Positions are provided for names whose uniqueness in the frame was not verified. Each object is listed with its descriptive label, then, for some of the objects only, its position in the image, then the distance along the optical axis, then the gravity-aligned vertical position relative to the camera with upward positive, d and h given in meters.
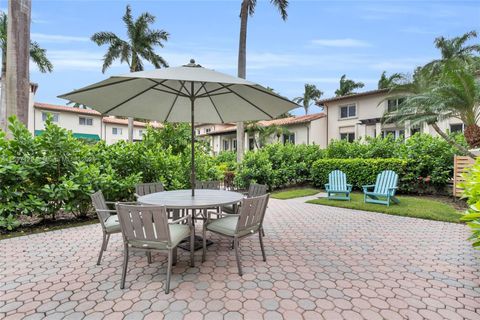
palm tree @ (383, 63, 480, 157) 7.82 +1.82
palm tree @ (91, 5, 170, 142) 23.77 +10.45
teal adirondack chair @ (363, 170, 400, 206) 7.79 -0.95
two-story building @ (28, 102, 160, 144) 27.73 +4.32
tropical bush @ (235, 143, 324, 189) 10.98 -0.32
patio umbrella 3.35 +0.96
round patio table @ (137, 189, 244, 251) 3.51 -0.61
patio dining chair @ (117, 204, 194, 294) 2.86 -0.79
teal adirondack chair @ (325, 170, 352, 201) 8.79 -0.98
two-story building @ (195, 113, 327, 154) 21.44 +2.30
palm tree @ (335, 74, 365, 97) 33.88 +9.21
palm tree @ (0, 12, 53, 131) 17.98 +7.21
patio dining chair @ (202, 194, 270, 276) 3.33 -0.91
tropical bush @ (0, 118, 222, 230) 4.89 -0.28
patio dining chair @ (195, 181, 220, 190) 5.82 -0.59
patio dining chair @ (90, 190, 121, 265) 3.59 -0.92
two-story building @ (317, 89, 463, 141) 18.27 +3.11
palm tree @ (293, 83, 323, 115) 39.00 +9.20
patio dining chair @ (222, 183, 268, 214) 5.01 -0.66
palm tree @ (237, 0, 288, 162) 12.81 +5.44
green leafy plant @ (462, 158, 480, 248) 2.90 -0.48
